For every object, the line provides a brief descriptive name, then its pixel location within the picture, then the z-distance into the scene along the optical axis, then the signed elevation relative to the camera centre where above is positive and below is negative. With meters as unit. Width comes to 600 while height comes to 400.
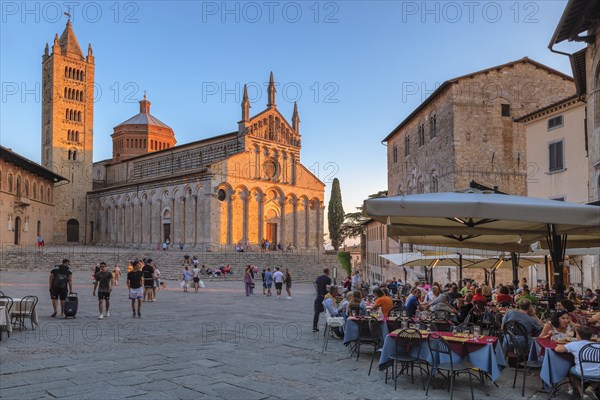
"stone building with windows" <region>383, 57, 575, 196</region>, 26.77 +5.87
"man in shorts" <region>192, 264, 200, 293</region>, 24.22 -2.17
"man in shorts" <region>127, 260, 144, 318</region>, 13.91 -1.43
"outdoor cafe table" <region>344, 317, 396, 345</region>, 8.71 -1.60
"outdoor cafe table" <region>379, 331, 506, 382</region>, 6.61 -1.58
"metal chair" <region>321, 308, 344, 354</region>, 10.13 -1.75
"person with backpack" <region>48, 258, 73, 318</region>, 12.96 -1.25
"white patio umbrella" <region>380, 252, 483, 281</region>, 17.42 -0.95
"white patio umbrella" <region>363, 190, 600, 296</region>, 6.55 +0.20
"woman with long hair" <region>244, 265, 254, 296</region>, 22.95 -2.18
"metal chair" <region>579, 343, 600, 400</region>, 5.77 -1.41
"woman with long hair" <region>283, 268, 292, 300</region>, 22.91 -2.33
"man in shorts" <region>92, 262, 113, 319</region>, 13.22 -1.33
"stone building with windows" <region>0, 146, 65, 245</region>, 39.59 +2.89
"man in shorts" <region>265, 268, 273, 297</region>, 24.35 -2.26
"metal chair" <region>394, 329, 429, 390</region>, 6.94 -1.53
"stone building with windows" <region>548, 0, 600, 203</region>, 13.25 +5.14
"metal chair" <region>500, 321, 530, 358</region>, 7.36 -1.44
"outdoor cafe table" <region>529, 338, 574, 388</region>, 6.15 -1.60
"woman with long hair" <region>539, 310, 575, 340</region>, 6.89 -1.30
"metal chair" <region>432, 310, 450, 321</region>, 9.31 -1.50
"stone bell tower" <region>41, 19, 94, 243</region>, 56.94 +11.80
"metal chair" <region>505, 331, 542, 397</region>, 6.68 -1.70
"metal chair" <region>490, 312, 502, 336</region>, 9.05 -1.66
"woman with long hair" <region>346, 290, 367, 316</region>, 9.64 -1.38
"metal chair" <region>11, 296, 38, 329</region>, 10.98 -1.67
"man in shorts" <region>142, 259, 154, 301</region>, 18.16 -1.68
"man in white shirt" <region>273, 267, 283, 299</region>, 23.02 -2.13
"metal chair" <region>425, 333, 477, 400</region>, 6.46 -1.63
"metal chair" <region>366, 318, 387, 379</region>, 8.56 -1.63
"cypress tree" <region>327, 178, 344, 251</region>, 63.67 +1.83
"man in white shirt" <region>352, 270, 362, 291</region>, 22.56 -2.16
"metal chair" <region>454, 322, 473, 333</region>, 7.37 -1.38
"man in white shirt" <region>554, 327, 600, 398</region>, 5.80 -1.47
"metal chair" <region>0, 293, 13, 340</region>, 10.16 -1.42
